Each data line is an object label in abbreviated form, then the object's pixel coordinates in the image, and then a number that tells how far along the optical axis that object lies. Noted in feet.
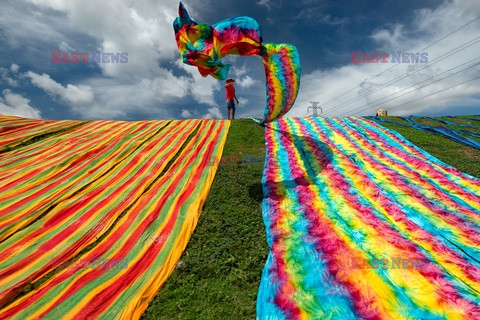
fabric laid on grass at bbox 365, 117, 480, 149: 26.26
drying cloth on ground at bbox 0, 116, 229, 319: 9.39
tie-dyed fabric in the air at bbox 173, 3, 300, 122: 19.08
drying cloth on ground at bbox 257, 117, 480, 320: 8.76
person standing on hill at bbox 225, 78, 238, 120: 36.52
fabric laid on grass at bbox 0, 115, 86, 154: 25.31
